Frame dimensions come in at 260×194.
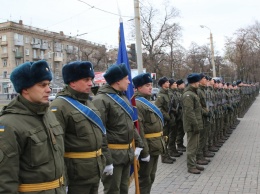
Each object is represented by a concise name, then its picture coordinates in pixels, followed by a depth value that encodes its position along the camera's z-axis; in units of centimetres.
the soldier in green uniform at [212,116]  902
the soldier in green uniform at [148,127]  481
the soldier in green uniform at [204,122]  764
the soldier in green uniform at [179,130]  928
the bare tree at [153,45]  5015
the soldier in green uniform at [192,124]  691
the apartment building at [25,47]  5601
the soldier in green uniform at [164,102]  796
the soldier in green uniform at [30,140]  228
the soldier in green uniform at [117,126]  389
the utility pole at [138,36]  1155
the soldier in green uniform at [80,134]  313
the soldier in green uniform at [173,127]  879
